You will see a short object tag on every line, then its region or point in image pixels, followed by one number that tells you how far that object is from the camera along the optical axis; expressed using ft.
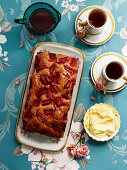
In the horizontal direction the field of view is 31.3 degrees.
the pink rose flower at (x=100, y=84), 5.49
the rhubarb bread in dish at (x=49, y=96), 5.11
